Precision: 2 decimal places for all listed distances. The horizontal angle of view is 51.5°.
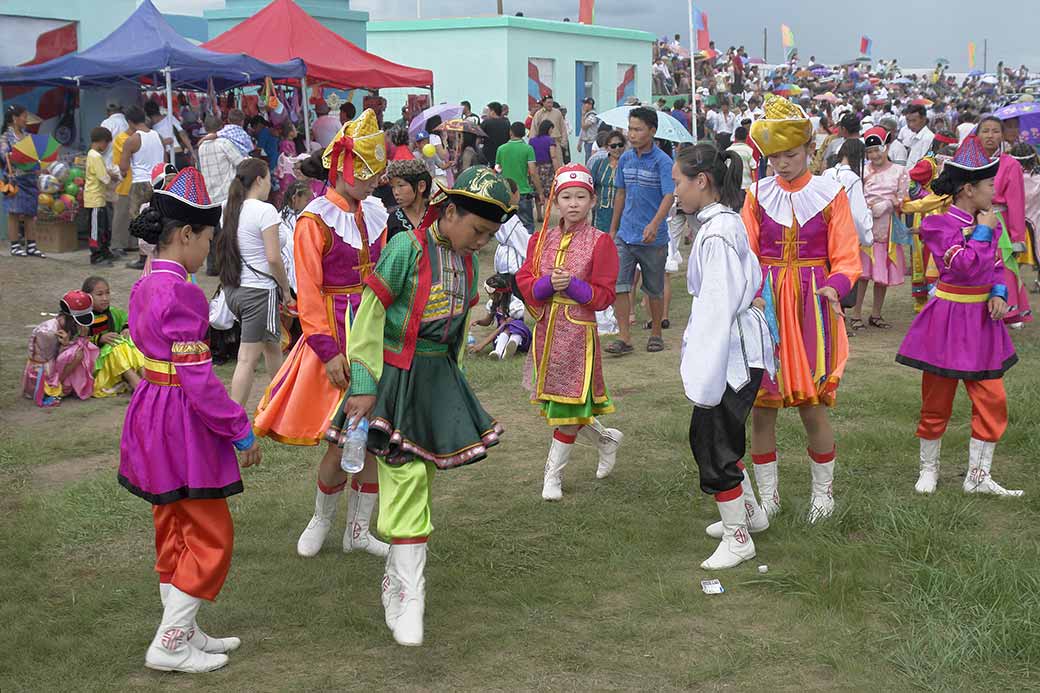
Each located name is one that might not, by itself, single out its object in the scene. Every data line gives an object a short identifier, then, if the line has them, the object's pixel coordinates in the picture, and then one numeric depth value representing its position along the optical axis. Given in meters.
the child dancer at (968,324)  5.63
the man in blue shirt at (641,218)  9.38
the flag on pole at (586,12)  30.11
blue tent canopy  14.46
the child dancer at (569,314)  5.95
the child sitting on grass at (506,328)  9.77
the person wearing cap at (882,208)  10.62
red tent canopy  16.44
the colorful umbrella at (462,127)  17.84
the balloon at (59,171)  14.88
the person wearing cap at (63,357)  8.41
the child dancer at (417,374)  4.08
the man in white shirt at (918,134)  15.54
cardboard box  15.22
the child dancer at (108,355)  8.65
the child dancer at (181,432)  3.80
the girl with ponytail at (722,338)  4.64
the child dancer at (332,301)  4.89
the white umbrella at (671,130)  10.76
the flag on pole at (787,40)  52.53
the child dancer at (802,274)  5.18
